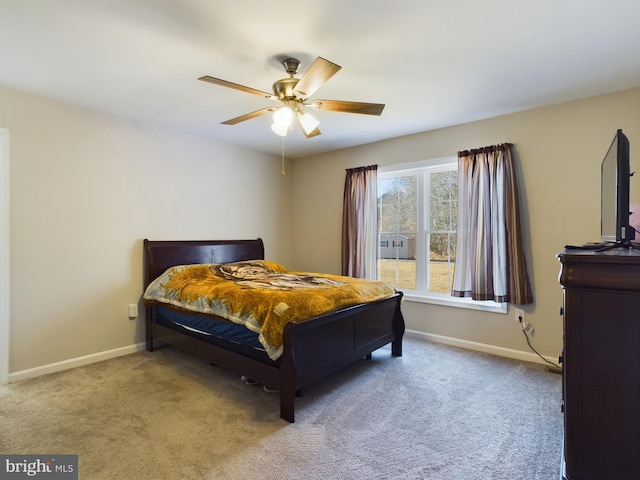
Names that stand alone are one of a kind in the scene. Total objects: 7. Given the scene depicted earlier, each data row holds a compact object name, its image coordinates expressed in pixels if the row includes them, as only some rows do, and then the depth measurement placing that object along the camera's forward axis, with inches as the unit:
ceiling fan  86.0
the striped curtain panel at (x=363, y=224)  172.9
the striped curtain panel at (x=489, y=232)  128.6
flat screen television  56.0
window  154.6
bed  89.6
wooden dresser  45.8
